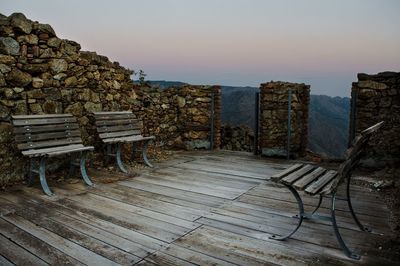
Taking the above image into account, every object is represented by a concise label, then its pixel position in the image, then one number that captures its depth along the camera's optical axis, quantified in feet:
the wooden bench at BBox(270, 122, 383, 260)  7.87
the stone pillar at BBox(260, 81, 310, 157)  21.93
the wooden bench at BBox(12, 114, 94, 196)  13.53
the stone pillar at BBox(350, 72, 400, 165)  18.37
